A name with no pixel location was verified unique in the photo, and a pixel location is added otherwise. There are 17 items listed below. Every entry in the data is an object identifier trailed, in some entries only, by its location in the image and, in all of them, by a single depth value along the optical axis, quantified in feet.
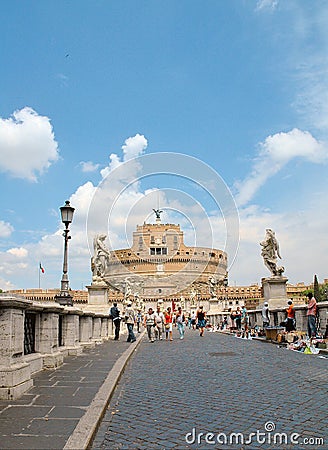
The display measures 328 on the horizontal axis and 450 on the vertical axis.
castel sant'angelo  385.70
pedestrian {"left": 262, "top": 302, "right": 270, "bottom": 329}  66.78
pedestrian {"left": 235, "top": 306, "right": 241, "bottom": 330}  90.72
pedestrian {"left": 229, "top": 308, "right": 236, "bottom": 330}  96.65
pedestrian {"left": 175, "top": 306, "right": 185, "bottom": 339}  76.90
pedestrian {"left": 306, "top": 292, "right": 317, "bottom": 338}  49.65
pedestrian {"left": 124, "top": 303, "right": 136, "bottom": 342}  64.45
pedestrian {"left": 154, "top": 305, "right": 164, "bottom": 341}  71.67
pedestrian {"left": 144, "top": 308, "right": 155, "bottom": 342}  67.36
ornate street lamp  54.44
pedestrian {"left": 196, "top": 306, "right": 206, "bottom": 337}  82.76
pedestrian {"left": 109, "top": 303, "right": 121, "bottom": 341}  66.59
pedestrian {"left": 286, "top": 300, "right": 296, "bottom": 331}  55.93
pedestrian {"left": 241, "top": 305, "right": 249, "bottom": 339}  76.33
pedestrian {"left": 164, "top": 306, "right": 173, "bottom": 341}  73.26
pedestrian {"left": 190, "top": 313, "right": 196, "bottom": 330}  135.45
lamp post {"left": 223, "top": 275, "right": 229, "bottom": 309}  356.69
